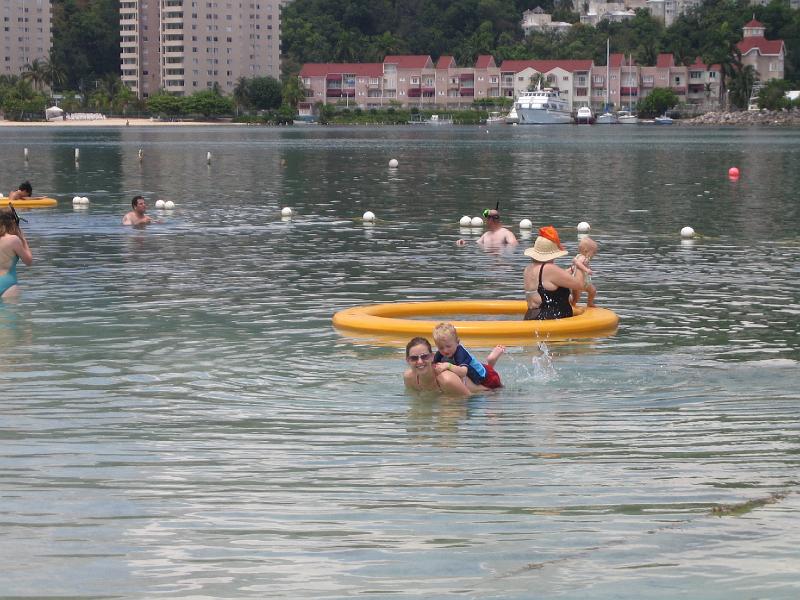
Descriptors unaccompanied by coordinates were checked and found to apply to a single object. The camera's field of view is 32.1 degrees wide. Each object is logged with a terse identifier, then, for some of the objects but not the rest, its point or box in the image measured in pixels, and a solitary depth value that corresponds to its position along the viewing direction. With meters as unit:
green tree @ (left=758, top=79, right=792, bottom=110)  199.38
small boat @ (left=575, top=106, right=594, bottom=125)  199.38
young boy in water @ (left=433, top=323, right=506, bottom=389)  13.50
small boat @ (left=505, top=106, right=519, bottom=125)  197.75
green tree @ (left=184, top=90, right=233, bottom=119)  199.38
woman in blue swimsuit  19.58
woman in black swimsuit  17.34
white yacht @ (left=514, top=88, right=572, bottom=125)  191.88
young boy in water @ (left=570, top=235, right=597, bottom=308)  17.39
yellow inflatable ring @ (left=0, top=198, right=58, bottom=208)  36.53
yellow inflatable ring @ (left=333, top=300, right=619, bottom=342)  16.89
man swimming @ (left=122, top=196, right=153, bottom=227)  33.09
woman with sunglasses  13.34
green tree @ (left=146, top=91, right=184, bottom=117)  199.14
